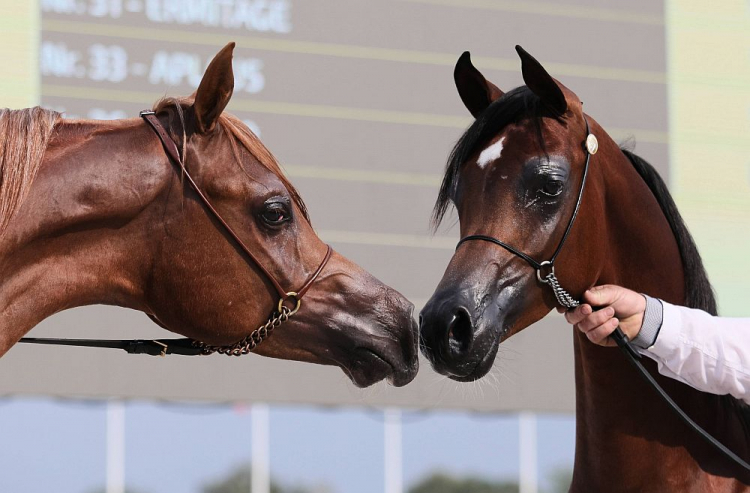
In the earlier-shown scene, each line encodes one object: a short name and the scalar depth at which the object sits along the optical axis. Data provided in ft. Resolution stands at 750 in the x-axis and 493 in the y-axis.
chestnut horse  11.86
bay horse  13.16
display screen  25.16
